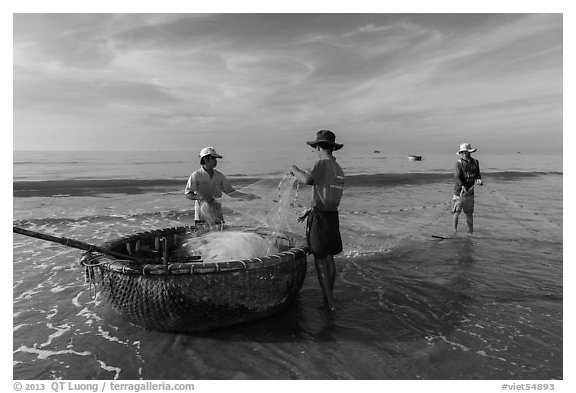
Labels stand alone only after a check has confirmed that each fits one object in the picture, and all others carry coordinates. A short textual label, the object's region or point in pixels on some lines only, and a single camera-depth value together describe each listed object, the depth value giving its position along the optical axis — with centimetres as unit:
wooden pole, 384
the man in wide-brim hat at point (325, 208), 503
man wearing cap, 626
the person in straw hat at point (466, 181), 1003
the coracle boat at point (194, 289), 419
